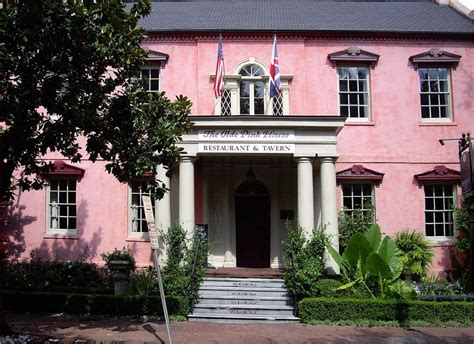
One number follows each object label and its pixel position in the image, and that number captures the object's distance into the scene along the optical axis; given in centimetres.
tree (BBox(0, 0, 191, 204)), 931
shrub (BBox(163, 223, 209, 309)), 1267
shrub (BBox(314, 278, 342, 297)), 1277
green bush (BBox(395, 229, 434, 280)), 1564
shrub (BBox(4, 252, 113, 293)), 1541
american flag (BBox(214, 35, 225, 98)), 1573
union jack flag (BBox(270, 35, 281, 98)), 1548
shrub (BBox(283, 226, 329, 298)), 1266
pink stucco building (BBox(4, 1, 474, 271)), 1688
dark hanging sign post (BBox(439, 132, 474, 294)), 1325
